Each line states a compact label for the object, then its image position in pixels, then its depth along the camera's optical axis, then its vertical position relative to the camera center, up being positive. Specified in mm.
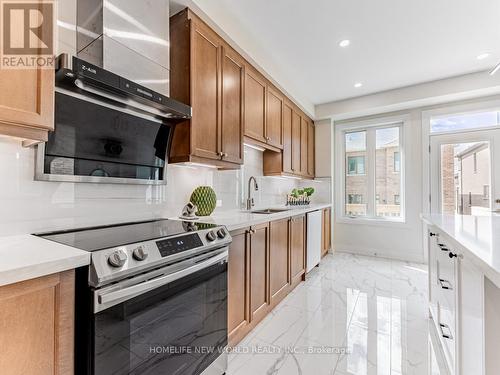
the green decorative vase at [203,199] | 2049 -66
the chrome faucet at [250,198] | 2911 -79
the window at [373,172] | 4285 +366
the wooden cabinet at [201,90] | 1805 +797
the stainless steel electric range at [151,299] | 895 -480
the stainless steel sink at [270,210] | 2945 -234
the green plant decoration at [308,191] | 4074 +11
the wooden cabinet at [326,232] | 4172 -721
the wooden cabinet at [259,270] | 1794 -703
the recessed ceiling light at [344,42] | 2656 +1636
